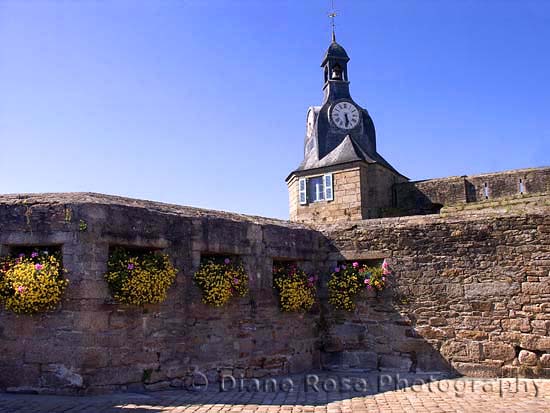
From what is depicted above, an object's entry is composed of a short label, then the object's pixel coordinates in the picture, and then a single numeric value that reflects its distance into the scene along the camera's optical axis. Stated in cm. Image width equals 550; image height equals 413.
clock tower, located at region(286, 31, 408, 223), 2355
